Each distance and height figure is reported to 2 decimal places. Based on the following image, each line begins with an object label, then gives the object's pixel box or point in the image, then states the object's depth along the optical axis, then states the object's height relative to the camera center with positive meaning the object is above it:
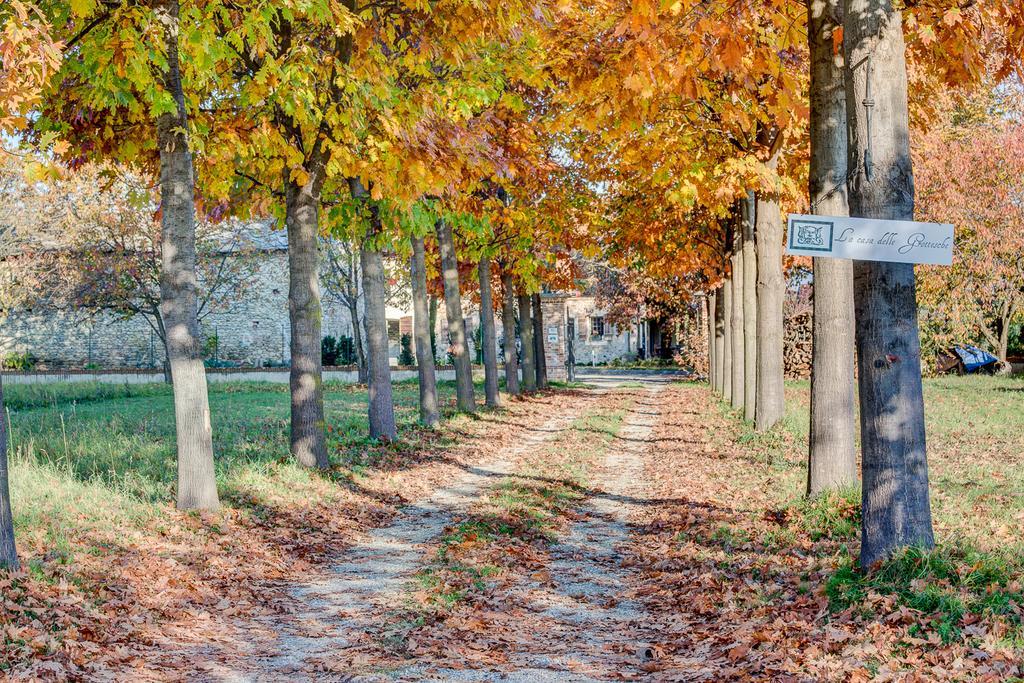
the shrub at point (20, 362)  40.67 -0.43
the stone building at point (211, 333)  43.44 +0.73
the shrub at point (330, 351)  44.22 -0.46
